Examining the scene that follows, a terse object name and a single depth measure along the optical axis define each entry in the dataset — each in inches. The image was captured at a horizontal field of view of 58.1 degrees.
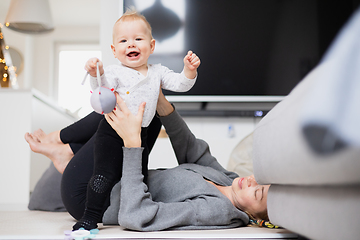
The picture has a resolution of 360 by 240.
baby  39.8
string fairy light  90.0
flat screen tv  96.9
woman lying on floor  38.4
